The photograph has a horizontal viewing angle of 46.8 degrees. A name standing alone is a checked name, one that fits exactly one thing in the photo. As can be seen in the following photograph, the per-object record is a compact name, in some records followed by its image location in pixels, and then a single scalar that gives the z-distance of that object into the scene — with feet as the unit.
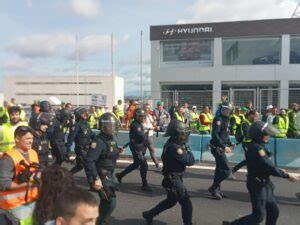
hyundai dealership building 79.82
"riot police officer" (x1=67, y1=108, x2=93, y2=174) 24.50
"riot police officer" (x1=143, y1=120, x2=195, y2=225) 14.67
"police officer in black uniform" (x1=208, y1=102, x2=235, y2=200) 20.25
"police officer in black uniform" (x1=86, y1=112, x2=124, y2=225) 13.69
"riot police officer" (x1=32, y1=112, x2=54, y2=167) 17.26
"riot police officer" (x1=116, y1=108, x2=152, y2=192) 22.48
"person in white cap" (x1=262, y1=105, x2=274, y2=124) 36.36
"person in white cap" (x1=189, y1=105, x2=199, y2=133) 46.02
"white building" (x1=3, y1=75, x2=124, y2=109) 190.29
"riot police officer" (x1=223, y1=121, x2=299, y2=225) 13.38
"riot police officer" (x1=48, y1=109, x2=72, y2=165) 24.77
